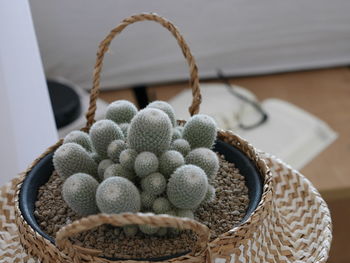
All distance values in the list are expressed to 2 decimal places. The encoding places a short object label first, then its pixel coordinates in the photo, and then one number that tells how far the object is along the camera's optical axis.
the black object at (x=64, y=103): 1.21
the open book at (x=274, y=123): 1.22
